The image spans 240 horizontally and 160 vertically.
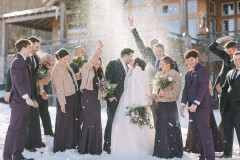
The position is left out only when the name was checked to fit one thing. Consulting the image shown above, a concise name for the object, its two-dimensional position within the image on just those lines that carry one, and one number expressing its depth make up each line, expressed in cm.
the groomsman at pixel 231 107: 565
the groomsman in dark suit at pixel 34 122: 610
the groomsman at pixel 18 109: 516
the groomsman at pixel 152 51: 643
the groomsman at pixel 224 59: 621
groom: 617
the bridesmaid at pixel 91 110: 599
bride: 587
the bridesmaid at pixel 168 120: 577
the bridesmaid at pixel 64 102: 610
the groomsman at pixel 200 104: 509
